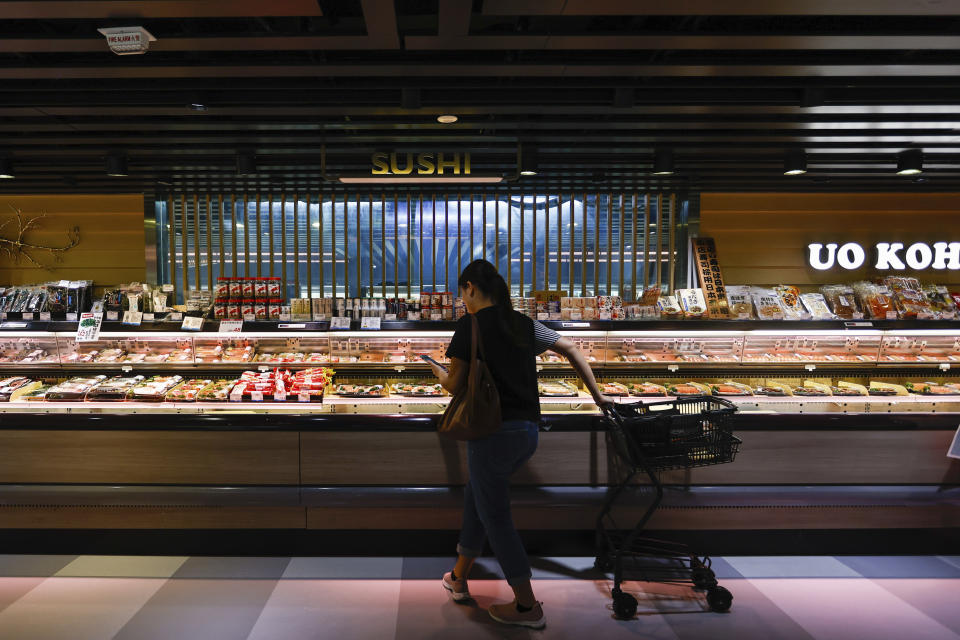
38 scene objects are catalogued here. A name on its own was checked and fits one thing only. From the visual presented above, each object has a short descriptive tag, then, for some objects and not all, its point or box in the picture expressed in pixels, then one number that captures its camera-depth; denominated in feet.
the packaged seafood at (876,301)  15.85
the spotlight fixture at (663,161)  15.72
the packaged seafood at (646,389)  14.12
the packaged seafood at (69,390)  12.75
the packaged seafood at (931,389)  14.46
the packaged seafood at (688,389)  14.50
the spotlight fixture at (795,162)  15.78
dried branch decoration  22.04
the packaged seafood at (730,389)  14.17
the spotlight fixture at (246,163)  15.97
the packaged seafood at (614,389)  13.84
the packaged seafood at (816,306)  15.66
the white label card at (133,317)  13.78
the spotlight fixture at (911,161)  15.97
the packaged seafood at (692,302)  15.46
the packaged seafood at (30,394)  12.91
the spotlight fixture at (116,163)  15.57
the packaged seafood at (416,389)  13.74
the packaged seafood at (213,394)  12.79
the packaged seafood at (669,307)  15.58
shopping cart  9.73
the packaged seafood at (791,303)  15.51
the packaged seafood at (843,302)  16.06
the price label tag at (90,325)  13.58
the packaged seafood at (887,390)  14.53
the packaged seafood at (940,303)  15.72
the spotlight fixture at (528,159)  15.21
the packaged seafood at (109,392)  12.76
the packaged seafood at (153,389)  12.78
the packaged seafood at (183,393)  12.90
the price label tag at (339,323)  13.75
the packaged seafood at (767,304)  15.56
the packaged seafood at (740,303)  15.84
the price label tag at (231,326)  13.83
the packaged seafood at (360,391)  13.55
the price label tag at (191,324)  13.76
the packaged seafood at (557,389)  13.56
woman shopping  8.95
